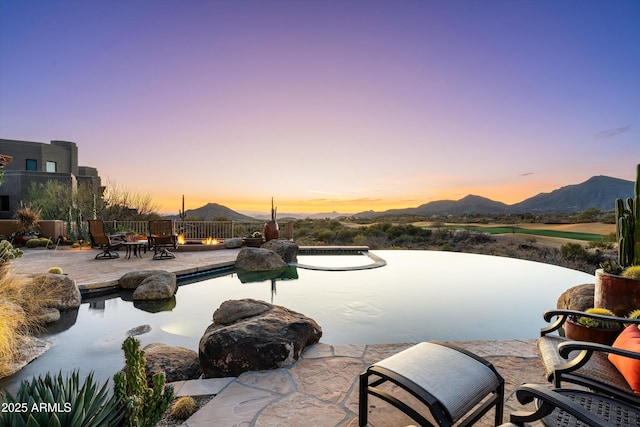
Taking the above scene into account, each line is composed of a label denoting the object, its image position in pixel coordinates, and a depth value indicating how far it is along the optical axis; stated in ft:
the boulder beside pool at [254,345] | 8.31
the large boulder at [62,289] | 15.00
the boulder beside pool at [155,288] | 17.60
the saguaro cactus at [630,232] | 11.27
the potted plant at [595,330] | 7.59
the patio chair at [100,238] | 27.99
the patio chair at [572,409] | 3.40
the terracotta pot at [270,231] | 36.63
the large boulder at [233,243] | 38.01
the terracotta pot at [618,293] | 9.51
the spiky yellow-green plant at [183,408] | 6.41
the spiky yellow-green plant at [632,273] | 9.60
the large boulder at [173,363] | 8.50
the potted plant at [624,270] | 9.59
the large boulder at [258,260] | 26.86
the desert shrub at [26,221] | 38.06
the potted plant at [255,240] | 36.74
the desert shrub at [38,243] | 36.40
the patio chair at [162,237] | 28.73
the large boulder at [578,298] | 11.89
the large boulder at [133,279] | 19.24
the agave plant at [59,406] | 3.76
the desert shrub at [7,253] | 13.23
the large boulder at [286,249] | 29.71
